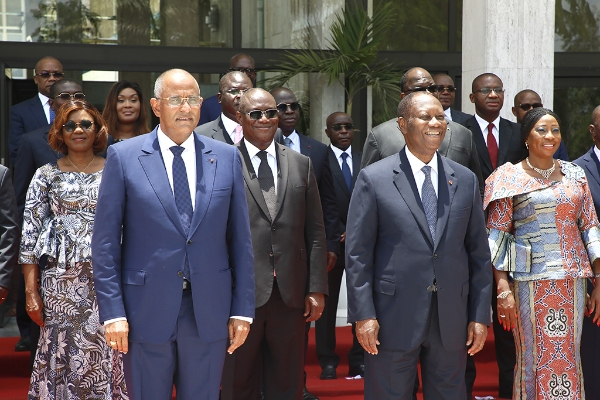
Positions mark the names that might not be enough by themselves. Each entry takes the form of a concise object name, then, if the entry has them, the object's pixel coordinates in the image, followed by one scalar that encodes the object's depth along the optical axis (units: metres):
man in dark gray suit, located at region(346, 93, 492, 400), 4.64
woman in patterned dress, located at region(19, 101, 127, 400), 5.51
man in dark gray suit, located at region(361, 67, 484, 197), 5.82
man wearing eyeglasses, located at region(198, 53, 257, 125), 7.69
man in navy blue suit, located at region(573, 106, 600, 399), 6.22
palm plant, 9.91
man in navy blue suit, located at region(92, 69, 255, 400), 4.08
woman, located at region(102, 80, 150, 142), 6.52
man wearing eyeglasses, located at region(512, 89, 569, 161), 7.67
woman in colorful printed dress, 5.52
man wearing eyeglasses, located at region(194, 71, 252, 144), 5.96
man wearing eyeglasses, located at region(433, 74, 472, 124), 7.47
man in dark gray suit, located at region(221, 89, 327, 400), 5.23
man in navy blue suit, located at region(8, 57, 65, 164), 7.61
